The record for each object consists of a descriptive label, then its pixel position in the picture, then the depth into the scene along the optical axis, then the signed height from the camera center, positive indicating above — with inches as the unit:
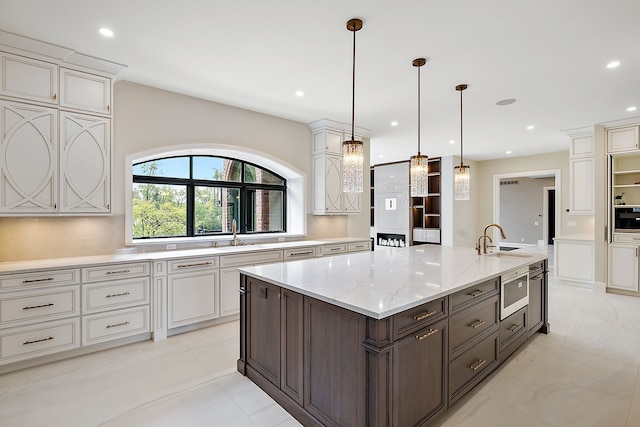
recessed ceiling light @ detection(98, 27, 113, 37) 102.2 +58.6
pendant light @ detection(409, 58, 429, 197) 116.0 +13.9
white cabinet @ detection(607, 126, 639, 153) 195.3 +45.5
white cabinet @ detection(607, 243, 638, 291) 194.5 -33.9
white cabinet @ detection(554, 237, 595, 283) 214.1 -32.2
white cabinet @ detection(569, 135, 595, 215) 213.8 +24.8
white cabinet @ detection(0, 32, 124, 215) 108.0 +30.4
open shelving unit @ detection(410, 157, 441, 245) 330.6 -0.9
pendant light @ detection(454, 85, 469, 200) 134.7 +13.2
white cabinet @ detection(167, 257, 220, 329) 134.5 -34.0
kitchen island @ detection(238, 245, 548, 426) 65.2 -30.3
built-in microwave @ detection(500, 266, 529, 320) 103.9 -27.6
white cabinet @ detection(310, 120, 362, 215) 204.1 +28.4
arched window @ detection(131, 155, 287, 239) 157.3 +8.3
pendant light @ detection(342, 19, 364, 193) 99.7 +15.7
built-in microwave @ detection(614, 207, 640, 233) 195.4 -4.9
